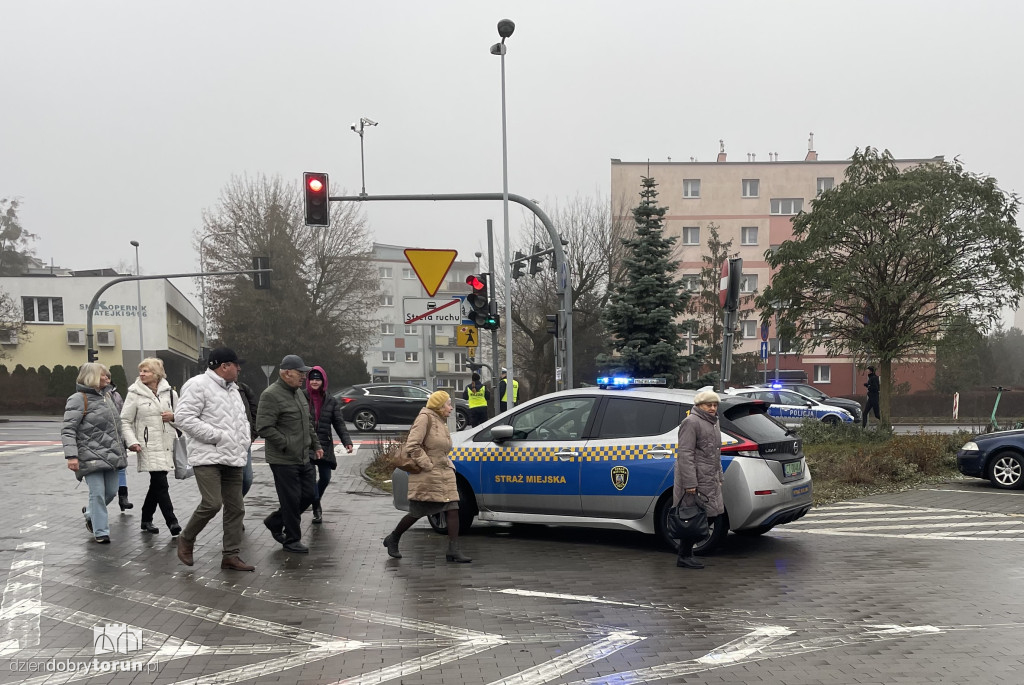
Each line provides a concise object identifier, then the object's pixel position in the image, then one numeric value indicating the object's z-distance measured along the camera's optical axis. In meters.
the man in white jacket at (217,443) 8.06
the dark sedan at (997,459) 14.09
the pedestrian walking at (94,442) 9.23
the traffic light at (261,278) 33.65
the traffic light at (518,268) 36.75
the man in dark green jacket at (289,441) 8.86
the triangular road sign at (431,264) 15.98
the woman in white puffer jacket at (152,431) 9.85
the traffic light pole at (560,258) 18.55
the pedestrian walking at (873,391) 26.78
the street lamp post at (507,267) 19.40
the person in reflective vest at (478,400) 23.00
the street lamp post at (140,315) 52.09
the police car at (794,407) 27.53
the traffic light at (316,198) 18.17
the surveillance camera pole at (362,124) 23.72
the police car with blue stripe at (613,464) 8.85
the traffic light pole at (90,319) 32.22
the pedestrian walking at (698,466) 8.30
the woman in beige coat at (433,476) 8.59
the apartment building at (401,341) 106.06
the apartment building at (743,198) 61.44
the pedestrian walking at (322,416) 10.94
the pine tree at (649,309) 28.14
